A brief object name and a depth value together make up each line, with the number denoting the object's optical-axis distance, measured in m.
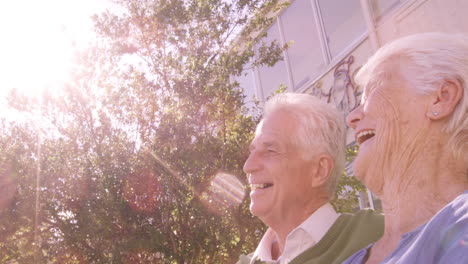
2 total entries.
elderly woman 0.62
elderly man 0.95
